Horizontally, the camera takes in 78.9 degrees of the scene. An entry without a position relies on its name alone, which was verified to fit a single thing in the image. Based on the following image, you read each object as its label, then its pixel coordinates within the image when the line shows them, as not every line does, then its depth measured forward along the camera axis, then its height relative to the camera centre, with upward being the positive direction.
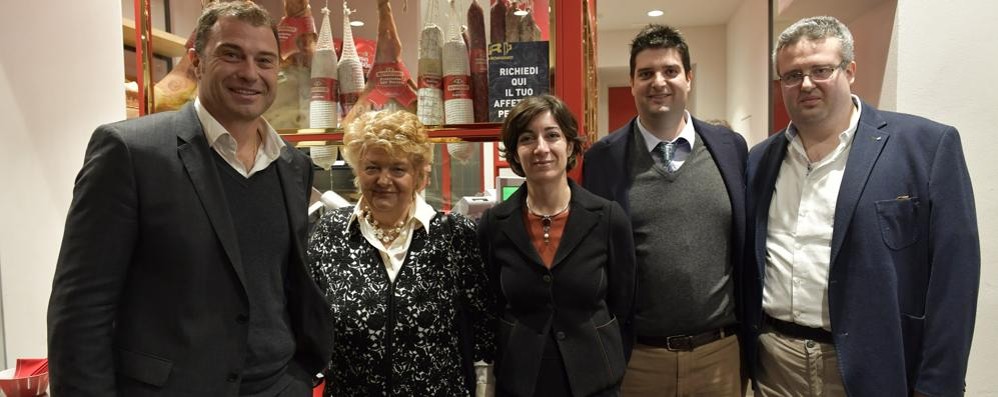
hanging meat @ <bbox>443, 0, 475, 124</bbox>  2.10 +0.31
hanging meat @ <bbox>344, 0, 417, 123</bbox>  2.18 +0.34
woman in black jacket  1.77 -0.30
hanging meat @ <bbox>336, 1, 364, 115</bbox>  2.26 +0.38
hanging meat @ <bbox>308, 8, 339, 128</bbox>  2.23 +0.32
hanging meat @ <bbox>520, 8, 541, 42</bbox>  2.04 +0.47
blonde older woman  1.74 -0.31
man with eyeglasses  1.71 -0.25
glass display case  2.00 +0.38
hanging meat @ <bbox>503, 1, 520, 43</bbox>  2.05 +0.49
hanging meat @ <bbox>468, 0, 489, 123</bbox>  2.11 +0.39
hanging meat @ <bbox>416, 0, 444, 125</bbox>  2.13 +0.34
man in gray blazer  1.20 -0.16
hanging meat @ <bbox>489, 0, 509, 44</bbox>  2.06 +0.50
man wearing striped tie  1.93 -0.19
